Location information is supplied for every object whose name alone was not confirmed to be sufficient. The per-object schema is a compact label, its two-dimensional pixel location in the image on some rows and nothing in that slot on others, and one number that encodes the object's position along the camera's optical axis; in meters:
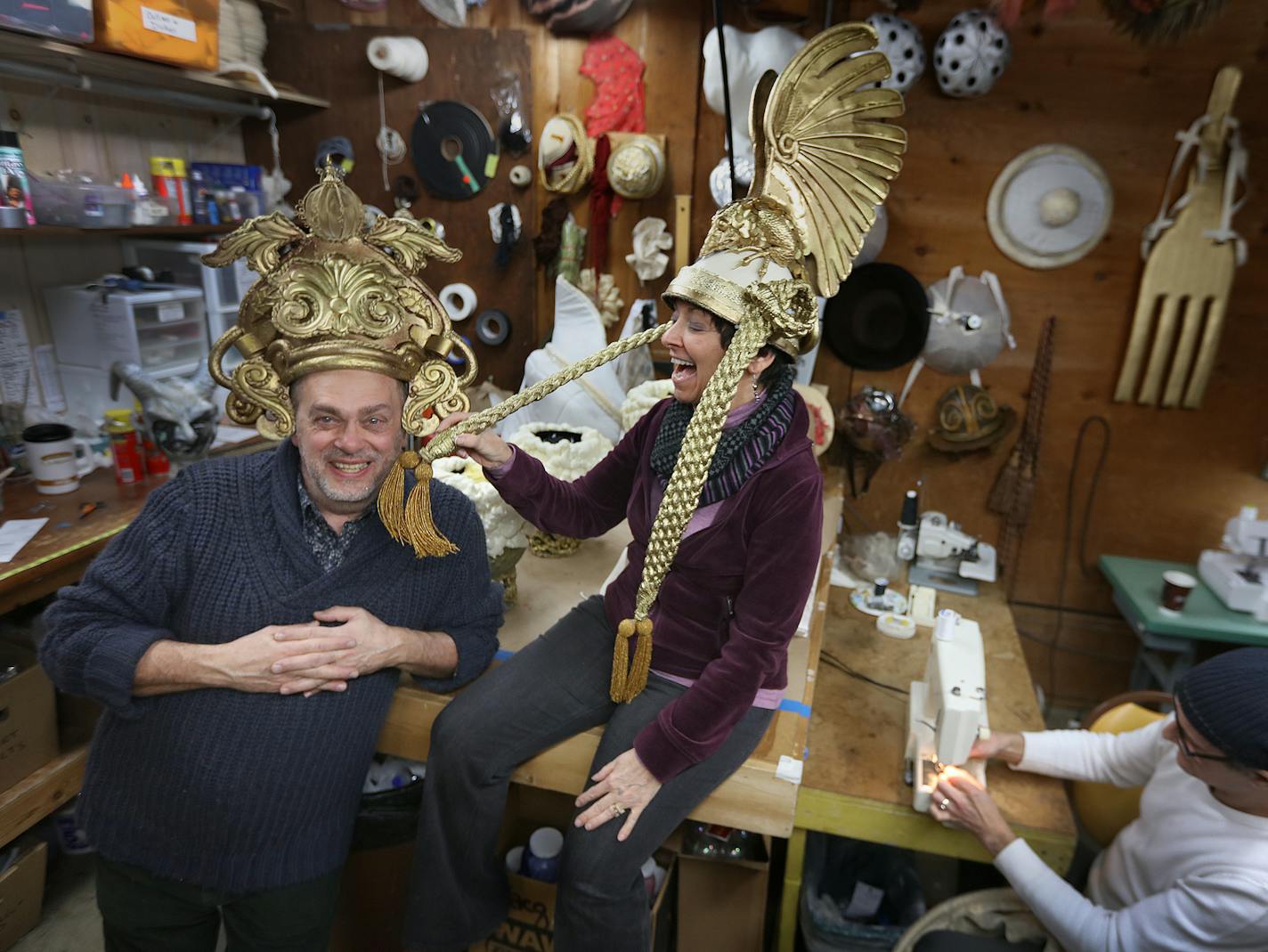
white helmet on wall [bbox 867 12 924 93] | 2.60
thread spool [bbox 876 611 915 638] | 2.48
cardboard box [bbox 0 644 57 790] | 1.92
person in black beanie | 1.25
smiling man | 1.24
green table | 2.44
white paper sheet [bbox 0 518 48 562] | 1.91
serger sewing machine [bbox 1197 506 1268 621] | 2.52
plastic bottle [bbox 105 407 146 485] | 2.38
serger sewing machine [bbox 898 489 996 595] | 2.86
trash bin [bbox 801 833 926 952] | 1.91
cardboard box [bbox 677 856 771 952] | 1.80
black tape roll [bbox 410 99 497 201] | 3.26
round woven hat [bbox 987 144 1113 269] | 2.77
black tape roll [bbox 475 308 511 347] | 3.49
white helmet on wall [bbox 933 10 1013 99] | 2.57
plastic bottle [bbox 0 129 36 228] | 2.18
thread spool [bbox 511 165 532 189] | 3.26
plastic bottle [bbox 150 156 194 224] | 2.88
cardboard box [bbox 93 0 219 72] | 2.28
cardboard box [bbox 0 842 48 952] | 1.96
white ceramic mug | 2.23
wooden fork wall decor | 2.60
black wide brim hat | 2.96
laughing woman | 1.33
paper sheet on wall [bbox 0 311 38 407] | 2.50
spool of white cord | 3.15
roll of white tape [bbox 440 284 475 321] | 3.47
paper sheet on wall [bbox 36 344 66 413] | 2.74
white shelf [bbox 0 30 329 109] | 2.24
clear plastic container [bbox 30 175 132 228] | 2.32
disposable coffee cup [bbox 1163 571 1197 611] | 2.50
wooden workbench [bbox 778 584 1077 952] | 1.77
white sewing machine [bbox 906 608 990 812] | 1.72
